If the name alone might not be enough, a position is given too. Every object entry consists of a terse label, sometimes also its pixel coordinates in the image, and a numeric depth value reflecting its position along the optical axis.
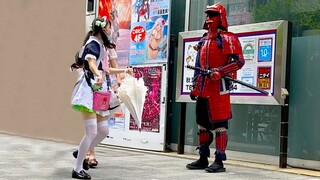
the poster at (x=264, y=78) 6.60
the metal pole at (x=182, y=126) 7.79
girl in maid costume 5.36
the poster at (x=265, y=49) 6.62
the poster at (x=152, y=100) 8.36
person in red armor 5.92
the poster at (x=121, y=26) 9.08
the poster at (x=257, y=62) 6.60
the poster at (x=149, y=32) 8.31
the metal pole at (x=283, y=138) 6.40
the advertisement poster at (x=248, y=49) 6.87
